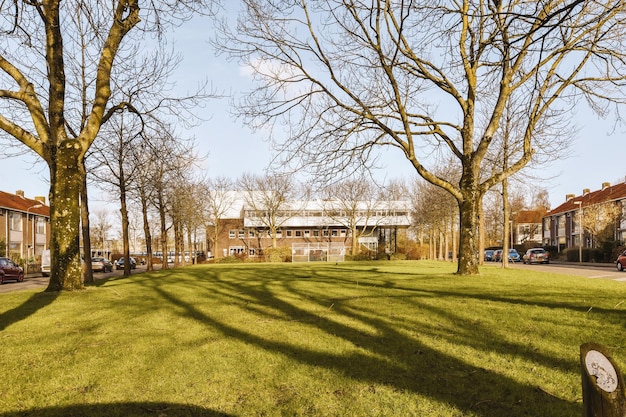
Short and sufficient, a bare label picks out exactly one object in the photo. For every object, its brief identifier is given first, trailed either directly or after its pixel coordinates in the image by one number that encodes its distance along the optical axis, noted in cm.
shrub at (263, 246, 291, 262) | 4653
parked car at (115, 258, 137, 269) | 5763
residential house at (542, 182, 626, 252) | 5169
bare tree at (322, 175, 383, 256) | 5716
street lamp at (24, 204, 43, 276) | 5552
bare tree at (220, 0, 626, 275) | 1439
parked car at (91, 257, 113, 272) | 4461
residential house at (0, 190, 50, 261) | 4953
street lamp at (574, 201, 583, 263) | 4797
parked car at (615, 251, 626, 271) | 3033
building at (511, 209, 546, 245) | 9756
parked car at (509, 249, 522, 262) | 5503
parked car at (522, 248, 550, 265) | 4725
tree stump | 251
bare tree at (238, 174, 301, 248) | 6191
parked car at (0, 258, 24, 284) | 2973
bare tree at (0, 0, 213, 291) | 1129
